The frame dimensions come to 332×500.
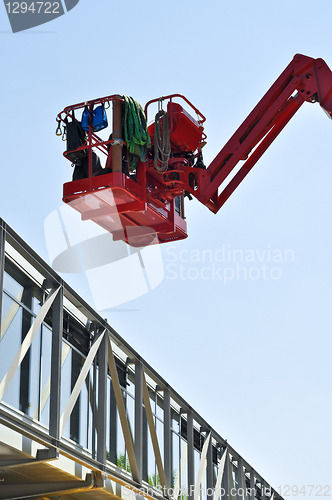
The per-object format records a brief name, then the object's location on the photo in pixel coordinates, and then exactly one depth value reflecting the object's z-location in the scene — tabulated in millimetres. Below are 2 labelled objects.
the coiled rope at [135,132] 15117
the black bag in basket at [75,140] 15250
